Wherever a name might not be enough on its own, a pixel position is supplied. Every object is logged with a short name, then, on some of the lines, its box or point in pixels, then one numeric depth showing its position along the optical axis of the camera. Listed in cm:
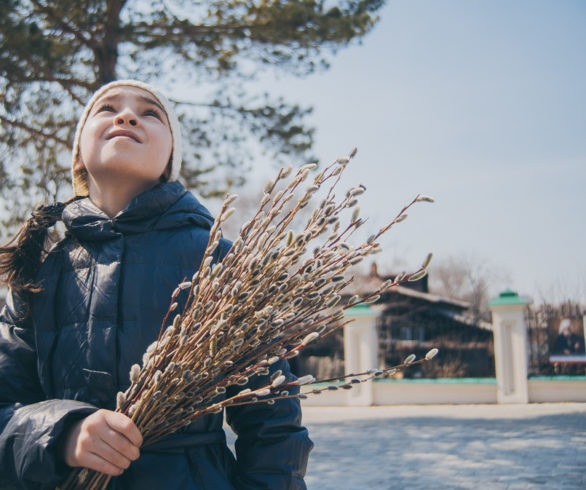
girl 133
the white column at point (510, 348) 1203
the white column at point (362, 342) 1370
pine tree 879
